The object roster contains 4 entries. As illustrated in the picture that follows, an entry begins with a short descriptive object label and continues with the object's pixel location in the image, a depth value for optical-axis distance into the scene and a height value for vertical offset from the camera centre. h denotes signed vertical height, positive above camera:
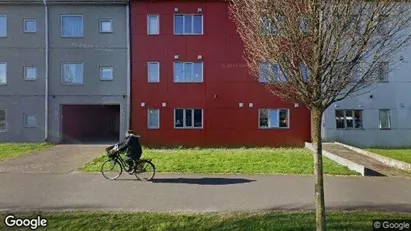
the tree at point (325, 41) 3.78 +0.95
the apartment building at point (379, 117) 20.00 +0.33
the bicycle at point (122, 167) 9.92 -1.25
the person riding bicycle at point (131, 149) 10.01 -0.71
